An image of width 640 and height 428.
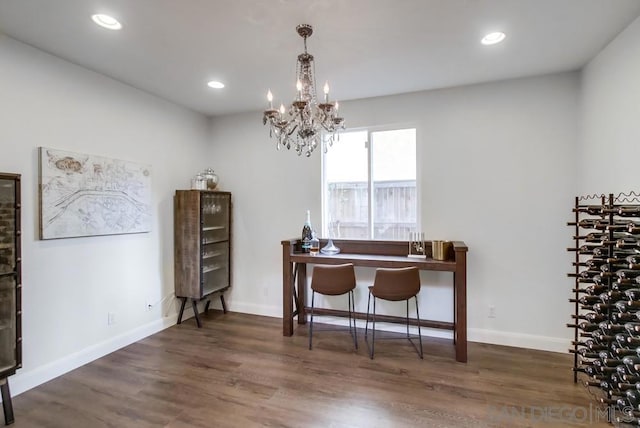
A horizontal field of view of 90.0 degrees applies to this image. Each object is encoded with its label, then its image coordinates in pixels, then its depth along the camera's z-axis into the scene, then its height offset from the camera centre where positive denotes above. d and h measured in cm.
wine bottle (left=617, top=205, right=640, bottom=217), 194 -1
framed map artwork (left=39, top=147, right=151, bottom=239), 265 +18
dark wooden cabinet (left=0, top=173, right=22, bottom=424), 218 -42
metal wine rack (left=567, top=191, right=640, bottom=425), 191 -64
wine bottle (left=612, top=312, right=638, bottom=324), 197 -68
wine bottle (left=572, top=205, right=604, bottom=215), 217 +0
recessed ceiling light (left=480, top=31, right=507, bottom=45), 238 +131
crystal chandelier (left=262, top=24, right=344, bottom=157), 222 +69
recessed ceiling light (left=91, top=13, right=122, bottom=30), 214 +133
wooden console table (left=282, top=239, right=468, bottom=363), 295 -54
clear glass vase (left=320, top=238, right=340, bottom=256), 370 -43
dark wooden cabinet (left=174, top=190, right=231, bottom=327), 381 -36
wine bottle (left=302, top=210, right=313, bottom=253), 376 -30
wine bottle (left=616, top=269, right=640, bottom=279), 197 -40
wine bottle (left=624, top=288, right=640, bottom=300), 189 -50
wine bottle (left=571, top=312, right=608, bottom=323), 218 -75
